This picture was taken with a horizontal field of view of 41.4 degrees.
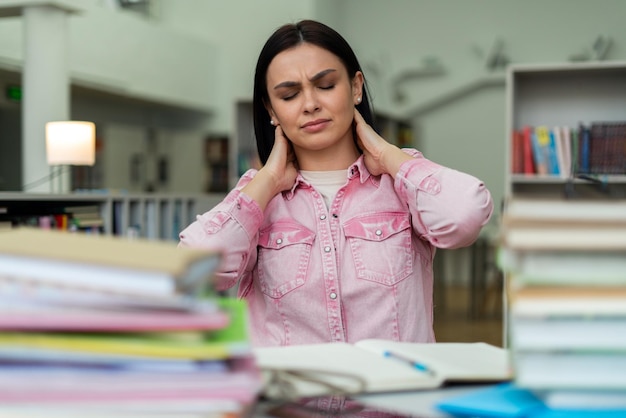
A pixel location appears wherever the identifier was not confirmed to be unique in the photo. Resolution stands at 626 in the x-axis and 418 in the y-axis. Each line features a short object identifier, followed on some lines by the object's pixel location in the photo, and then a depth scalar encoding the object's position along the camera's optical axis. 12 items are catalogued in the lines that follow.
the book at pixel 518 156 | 4.64
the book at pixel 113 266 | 0.66
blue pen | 0.97
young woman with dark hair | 1.64
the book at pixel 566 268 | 0.75
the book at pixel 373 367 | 0.89
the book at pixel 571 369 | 0.75
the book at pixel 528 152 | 4.62
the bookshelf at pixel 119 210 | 3.61
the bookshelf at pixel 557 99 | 4.62
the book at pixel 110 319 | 0.68
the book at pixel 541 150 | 4.59
